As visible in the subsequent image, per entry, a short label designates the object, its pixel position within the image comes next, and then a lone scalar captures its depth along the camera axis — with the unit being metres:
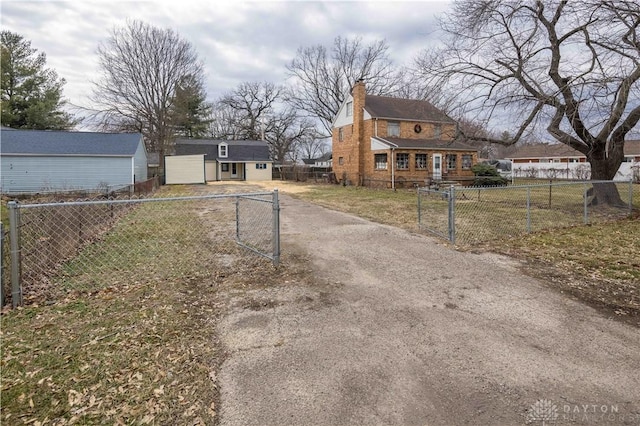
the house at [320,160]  60.97
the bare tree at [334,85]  39.35
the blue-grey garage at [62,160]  20.75
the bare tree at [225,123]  50.22
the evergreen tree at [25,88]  31.03
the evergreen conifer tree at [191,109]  34.56
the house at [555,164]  32.49
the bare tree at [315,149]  67.59
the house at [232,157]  38.38
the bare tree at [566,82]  10.27
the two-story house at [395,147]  24.80
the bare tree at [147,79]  31.38
